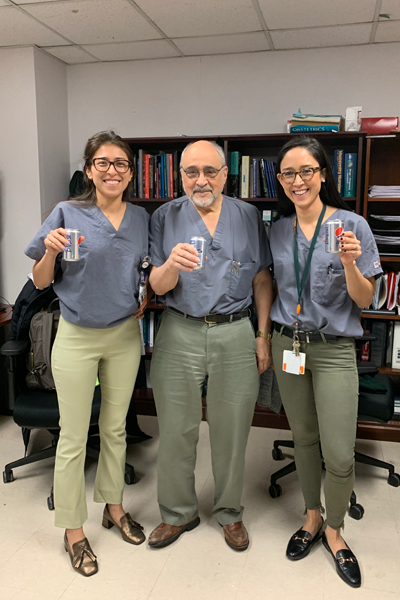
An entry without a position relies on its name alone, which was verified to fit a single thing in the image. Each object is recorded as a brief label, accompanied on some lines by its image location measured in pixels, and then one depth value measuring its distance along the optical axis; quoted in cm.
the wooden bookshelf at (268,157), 295
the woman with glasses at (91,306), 177
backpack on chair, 243
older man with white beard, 184
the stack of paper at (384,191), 295
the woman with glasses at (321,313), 173
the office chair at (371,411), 238
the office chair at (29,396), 233
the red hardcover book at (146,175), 326
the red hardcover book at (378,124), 302
